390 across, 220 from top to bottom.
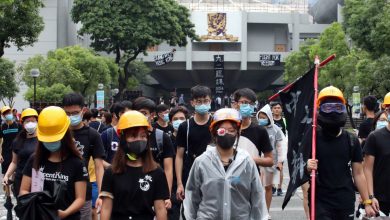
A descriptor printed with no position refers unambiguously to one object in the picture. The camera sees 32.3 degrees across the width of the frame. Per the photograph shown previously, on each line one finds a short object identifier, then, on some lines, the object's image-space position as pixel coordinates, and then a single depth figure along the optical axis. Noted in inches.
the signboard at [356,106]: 1380.4
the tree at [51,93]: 1267.2
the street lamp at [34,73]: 1079.0
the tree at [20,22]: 851.4
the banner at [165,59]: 2488.9
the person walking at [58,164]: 200.4
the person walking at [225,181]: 189.3
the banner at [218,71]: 2573.8
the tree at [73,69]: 1401.3
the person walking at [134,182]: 193.5
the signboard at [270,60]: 2625.5
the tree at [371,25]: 1146.0
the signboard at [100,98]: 1266.0
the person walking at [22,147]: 307.3
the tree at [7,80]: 990.4
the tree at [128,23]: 1481.3
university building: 2625.5
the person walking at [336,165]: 232.2
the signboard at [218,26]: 2669.8
